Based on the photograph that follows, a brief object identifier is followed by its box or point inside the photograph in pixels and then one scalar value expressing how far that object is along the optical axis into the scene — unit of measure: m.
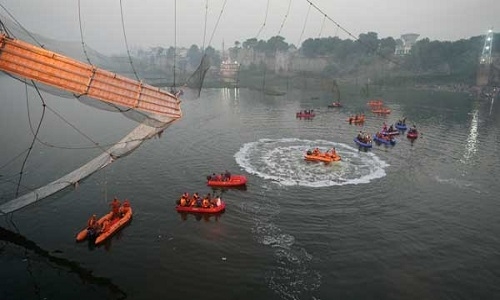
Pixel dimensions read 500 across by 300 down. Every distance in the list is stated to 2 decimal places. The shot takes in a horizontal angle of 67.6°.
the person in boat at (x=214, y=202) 29.89
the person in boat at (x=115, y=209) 27.52
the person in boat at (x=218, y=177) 35.72
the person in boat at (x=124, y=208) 28.16
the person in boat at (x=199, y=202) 29.89
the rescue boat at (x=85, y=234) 25.17
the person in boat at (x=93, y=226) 25.20
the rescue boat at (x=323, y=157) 43.28
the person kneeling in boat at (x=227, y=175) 35.88
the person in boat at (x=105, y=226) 25.45
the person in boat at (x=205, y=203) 29.73
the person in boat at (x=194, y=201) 30.03
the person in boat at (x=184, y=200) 30.27
